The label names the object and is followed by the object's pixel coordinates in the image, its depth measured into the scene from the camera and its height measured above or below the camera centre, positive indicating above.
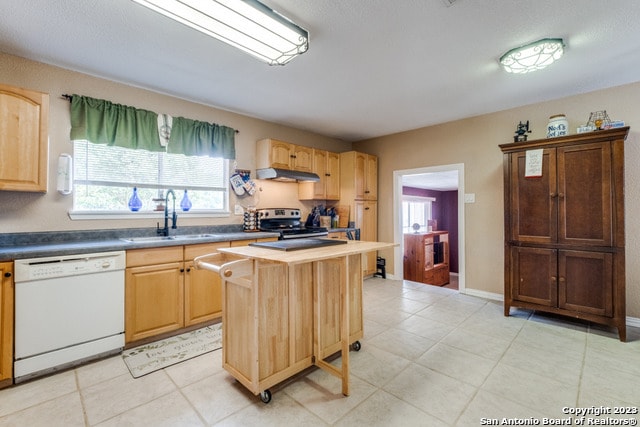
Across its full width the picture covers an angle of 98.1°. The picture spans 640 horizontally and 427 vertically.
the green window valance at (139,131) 2.62 +0.94
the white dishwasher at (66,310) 1.94 -0.70
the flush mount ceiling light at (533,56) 2.14 +1.31
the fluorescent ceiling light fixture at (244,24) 1.65 +1.27
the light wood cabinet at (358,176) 4.65 +0.70
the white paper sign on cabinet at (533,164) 2.89 +0.55
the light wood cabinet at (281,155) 3.85 +0.89
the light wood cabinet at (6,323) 1.86 -0.71
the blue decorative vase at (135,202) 2.91 +0.16
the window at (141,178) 2.71 +0.44
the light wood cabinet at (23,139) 2.05 +0.60
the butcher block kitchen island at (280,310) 1.69 -0.64
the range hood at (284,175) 3.63 +0.58
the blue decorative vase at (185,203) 3.26 +0.16
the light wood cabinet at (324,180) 4.45 +0.61
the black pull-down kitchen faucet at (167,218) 3.01 -0.01
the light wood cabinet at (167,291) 2.41 -0.70
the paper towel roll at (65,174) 2.46 +0.38
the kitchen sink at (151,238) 2.77 -0.22
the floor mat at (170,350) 2.17 -1.15
